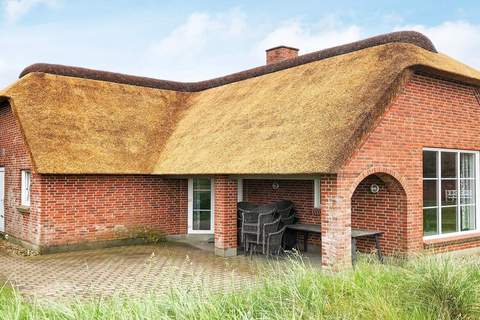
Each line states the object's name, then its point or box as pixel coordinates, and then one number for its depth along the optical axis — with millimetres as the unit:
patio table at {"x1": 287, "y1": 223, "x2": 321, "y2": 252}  11102
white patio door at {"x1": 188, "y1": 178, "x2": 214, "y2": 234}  14484
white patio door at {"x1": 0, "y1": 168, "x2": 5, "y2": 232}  14953
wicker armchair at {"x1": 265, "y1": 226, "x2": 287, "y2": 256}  11273
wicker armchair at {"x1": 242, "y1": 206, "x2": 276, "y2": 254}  11391
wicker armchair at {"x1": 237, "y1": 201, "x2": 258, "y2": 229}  12330
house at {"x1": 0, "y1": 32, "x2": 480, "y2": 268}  9805
